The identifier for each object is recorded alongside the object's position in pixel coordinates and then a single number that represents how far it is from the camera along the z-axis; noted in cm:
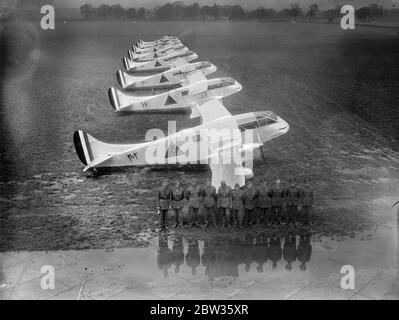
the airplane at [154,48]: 5756
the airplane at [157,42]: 6159
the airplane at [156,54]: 5288
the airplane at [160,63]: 4825
